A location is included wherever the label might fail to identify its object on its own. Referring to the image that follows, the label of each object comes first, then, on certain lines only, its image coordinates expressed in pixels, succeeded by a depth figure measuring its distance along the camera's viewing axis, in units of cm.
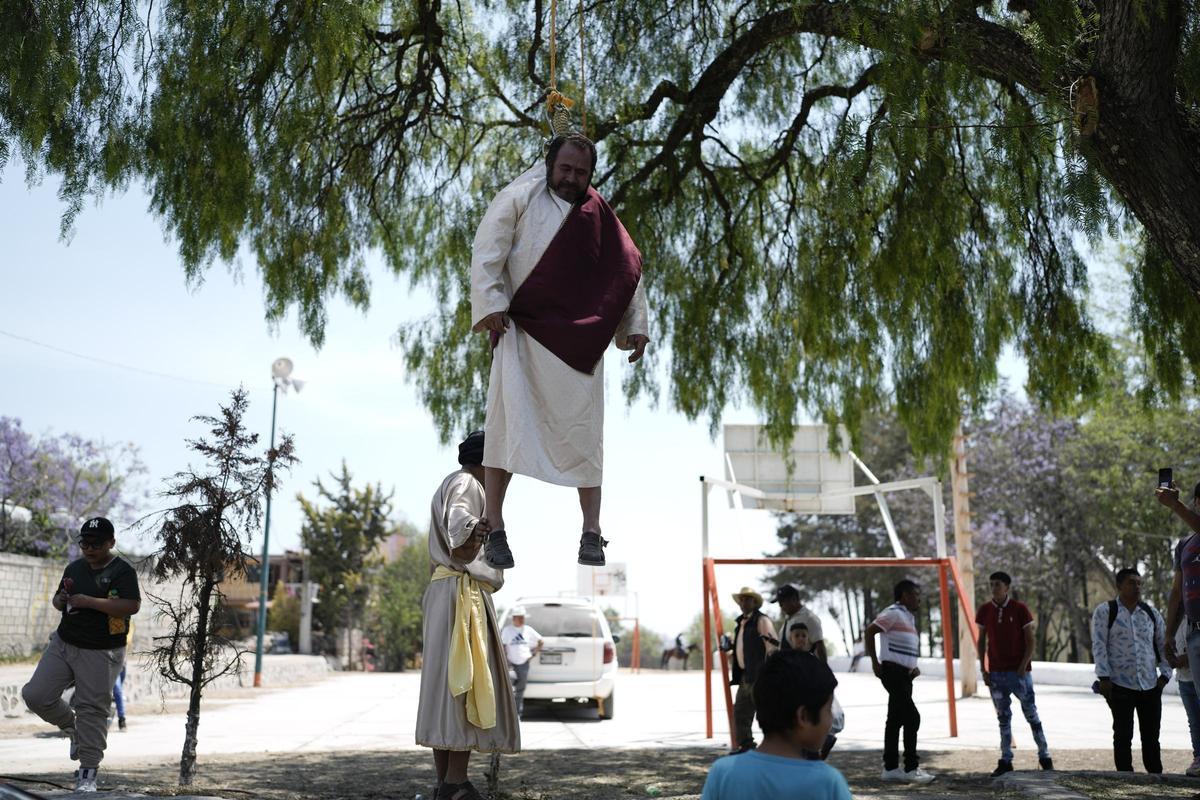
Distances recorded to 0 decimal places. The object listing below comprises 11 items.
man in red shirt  924
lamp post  2548
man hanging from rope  447
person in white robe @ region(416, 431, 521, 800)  521
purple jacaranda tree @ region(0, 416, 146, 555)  2884
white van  1623
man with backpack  892
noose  502
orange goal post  1269
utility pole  2098
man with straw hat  971
